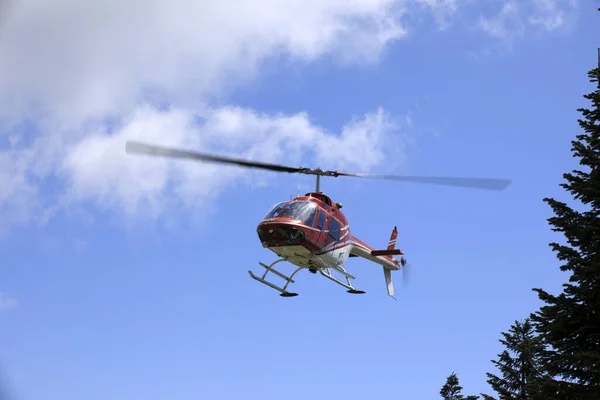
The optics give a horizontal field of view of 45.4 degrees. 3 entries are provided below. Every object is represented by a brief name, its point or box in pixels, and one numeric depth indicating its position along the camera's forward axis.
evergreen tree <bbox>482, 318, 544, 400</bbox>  32.78
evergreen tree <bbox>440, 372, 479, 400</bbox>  48.12
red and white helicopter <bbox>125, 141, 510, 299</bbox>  27.91
